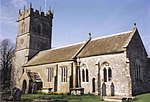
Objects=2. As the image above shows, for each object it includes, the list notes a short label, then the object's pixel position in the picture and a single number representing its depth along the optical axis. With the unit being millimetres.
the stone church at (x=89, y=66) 26891
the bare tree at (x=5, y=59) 55594
